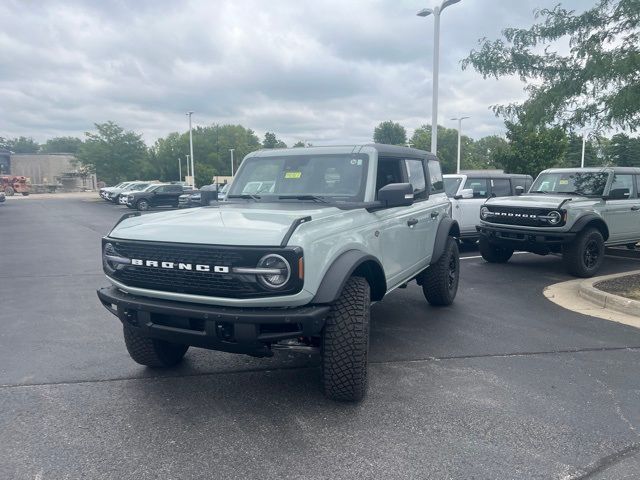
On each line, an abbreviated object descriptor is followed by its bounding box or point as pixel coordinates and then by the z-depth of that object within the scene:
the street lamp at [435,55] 14.90
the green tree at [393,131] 66.12
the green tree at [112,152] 49.38
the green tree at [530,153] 24.19
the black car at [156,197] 31.19
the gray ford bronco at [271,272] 3.29
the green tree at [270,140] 105.06
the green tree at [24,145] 153.38
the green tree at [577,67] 6.38
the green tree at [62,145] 146.25
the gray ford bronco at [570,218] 8.35
